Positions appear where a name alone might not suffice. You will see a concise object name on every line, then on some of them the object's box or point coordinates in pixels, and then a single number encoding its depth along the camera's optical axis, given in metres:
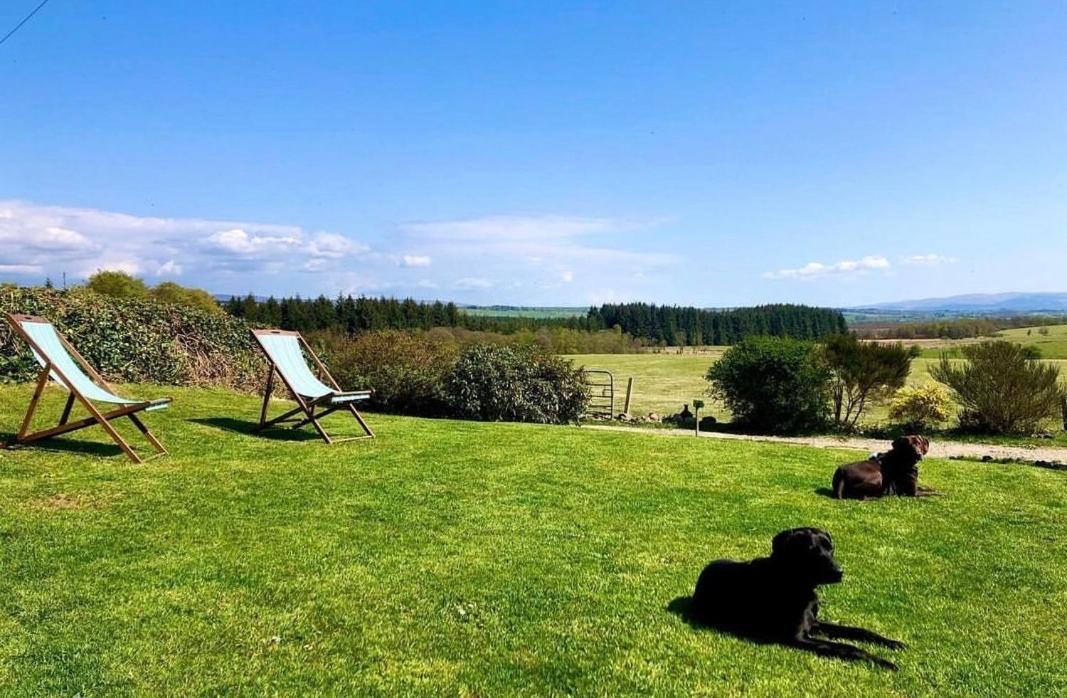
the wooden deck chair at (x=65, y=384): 6.45
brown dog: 6.52
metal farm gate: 19.15
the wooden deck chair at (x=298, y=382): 8.35
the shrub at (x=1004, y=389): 14.73
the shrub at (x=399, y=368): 16.08
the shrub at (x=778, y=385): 16.03
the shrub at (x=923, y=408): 15.77
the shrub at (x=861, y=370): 16.58
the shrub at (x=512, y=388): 15.65
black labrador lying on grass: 3.26
